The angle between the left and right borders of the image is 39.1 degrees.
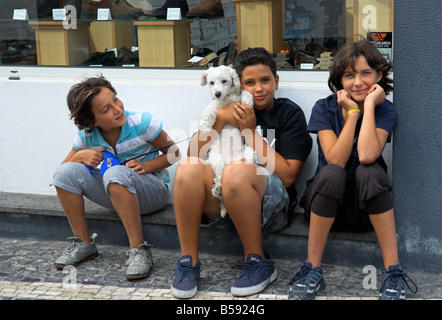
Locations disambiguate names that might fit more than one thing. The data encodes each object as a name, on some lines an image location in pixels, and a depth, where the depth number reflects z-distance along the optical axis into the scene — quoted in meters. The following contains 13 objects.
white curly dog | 3.62
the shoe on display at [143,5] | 4.60
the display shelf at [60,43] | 4.76
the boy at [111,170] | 3.77
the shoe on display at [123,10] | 4.63
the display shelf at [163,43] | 4.50
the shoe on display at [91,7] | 4.71
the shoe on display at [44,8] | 4.86
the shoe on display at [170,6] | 4.50
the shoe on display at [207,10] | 4.36
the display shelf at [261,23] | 4.24
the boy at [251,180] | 3.43
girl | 3.29
